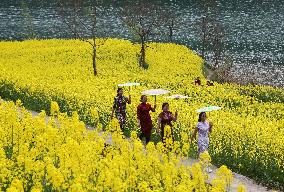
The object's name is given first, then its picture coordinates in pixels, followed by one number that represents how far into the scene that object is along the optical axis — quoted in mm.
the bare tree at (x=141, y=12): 50625
